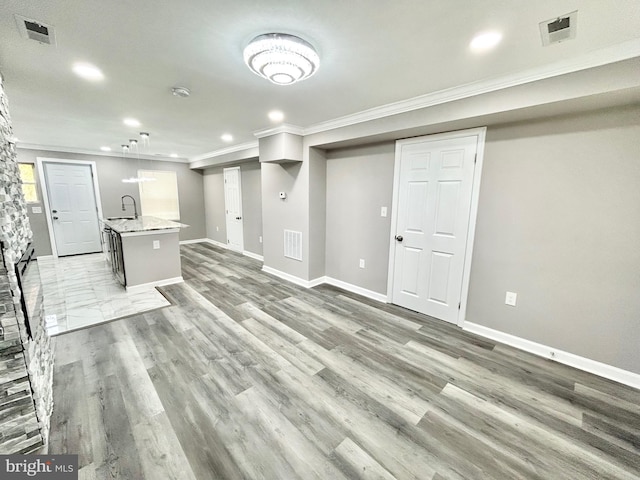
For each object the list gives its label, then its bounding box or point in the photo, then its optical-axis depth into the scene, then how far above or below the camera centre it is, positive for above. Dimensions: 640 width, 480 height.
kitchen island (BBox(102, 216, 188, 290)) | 3.87 -0.87
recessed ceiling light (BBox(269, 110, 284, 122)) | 3.11 +1.04
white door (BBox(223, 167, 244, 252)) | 6.21 -0.23
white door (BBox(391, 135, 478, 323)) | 2.84 -0.26
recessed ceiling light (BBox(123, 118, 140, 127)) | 3.45 +1.04
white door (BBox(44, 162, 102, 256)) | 5.61 -0.25
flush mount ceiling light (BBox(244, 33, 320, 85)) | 1.62 +0.93
